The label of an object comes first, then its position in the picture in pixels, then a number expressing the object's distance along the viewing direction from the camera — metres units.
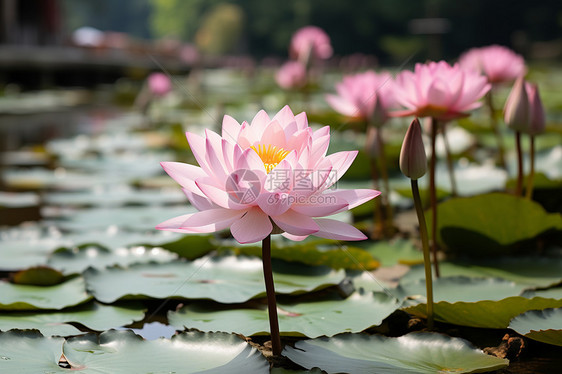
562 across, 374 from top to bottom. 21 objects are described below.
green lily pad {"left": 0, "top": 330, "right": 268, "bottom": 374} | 1.26
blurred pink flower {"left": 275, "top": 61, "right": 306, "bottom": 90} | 4.28
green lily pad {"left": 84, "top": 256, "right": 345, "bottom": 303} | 1.41
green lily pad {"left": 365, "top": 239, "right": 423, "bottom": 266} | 1.56
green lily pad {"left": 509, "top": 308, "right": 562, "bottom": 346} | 1.29
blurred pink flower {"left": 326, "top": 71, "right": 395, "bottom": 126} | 1.66
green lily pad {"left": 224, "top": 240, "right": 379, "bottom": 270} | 1.49
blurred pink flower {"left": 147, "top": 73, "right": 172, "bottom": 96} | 4.90
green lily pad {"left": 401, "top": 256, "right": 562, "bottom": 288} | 1.46
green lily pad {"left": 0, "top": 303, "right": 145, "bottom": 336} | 1.37
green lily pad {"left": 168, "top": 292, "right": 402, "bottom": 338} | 1.34
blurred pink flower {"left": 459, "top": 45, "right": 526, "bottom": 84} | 2.33
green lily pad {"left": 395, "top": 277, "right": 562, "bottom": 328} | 1.33
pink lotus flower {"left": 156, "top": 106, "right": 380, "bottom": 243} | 1.22
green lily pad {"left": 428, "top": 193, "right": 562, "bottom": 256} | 1.49
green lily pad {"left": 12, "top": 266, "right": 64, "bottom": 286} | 1.47
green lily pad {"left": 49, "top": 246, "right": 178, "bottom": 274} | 1.53
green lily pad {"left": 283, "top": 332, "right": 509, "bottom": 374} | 1.26
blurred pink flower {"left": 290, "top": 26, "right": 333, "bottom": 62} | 3.81
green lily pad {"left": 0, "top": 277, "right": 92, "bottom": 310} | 1.40
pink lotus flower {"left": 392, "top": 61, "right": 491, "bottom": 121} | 1.41
